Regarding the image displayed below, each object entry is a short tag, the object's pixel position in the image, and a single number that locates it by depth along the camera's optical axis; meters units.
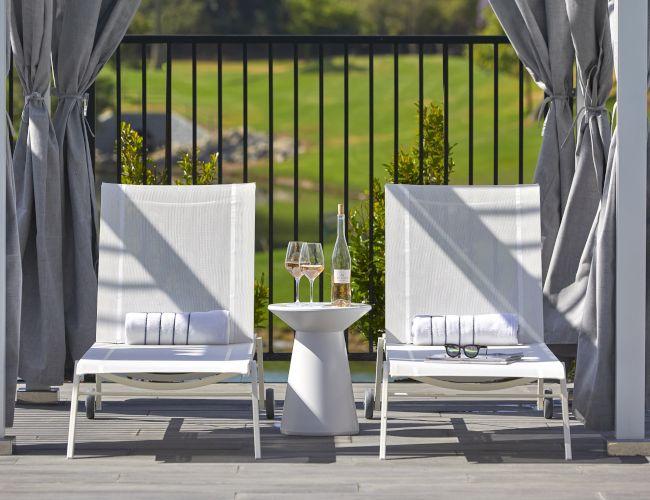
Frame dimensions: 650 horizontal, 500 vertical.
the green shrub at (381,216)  9.53
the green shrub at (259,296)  10.36
